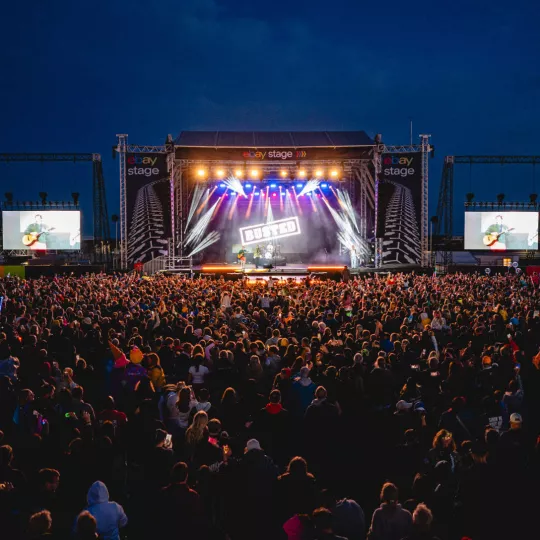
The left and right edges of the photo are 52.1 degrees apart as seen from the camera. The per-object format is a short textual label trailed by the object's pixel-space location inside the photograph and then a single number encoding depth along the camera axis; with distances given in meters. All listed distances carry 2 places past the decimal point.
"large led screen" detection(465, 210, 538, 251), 31.44
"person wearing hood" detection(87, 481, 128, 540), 3.89
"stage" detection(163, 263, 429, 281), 26.34
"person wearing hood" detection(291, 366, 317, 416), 6.44
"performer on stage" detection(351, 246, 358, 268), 29.50
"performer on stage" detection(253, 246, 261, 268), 30.09
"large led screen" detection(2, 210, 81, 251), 30.28
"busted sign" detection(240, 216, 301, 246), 32.00
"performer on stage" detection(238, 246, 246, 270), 28.81
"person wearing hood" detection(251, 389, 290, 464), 5.64
